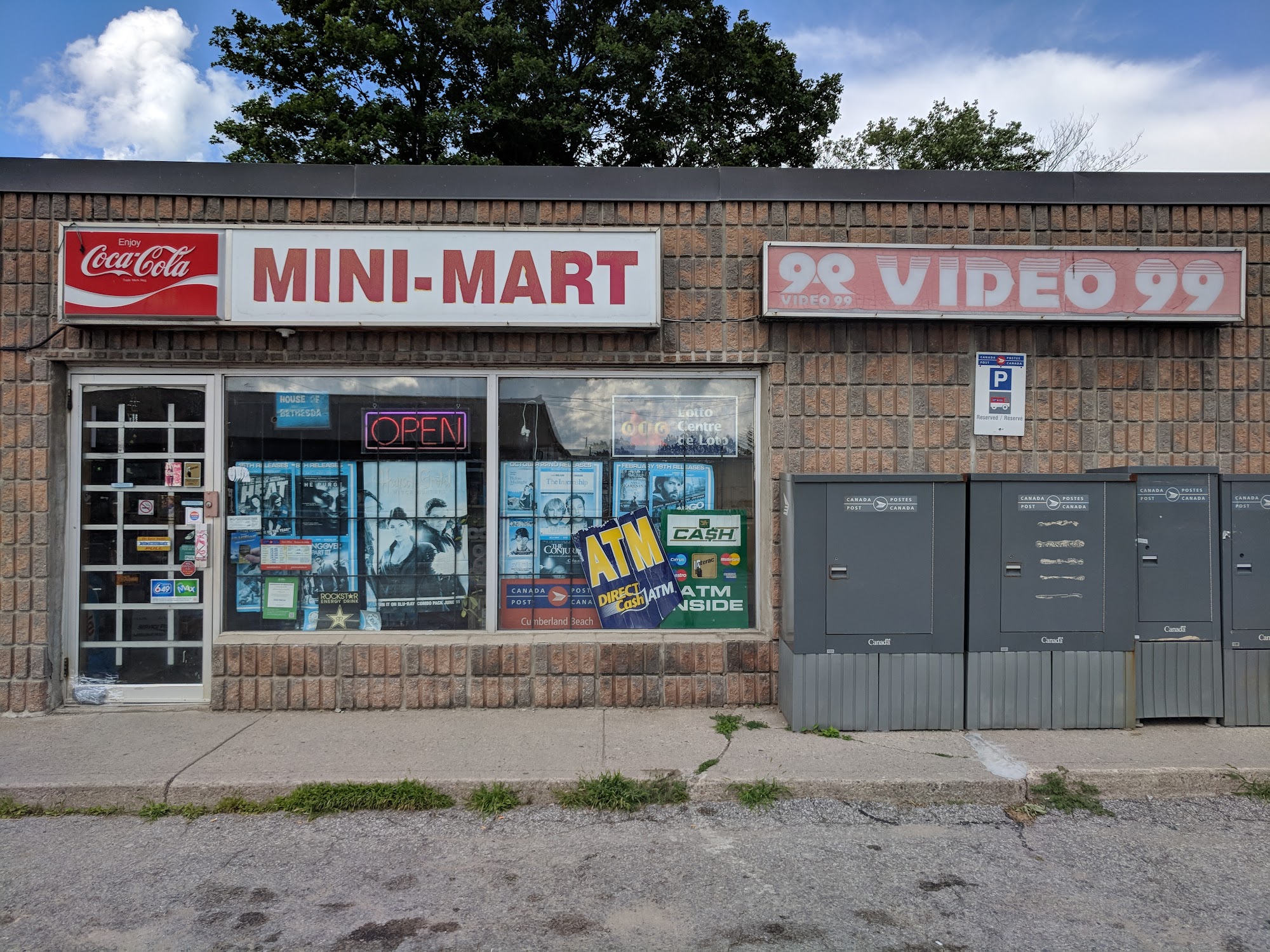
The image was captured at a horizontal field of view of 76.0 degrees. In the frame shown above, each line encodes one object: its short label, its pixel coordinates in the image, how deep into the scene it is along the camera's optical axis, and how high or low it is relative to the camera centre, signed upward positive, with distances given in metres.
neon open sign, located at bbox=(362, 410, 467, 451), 6.56 +0.46
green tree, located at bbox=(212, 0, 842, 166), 18.17 +9.72
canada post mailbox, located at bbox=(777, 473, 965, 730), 5.74 -0.87
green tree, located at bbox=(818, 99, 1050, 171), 22.53 +9.89
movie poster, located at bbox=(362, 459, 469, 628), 6.61 -0.44
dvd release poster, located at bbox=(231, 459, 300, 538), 6.56 -0.10
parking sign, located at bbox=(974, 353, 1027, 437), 6.48 +0.78
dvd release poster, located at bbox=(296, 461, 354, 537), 6.59 -0.10
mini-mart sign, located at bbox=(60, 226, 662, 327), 6.12 +1.58
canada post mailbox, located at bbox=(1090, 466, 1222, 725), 5.84 -0.86
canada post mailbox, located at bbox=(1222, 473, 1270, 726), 5.88 -0.76
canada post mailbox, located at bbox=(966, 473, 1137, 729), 5.77 -0.82
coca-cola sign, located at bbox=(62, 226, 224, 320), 6.10 +1.55
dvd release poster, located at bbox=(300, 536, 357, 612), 6.60 -0.69
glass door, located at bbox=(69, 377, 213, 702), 6.45 -0.44
